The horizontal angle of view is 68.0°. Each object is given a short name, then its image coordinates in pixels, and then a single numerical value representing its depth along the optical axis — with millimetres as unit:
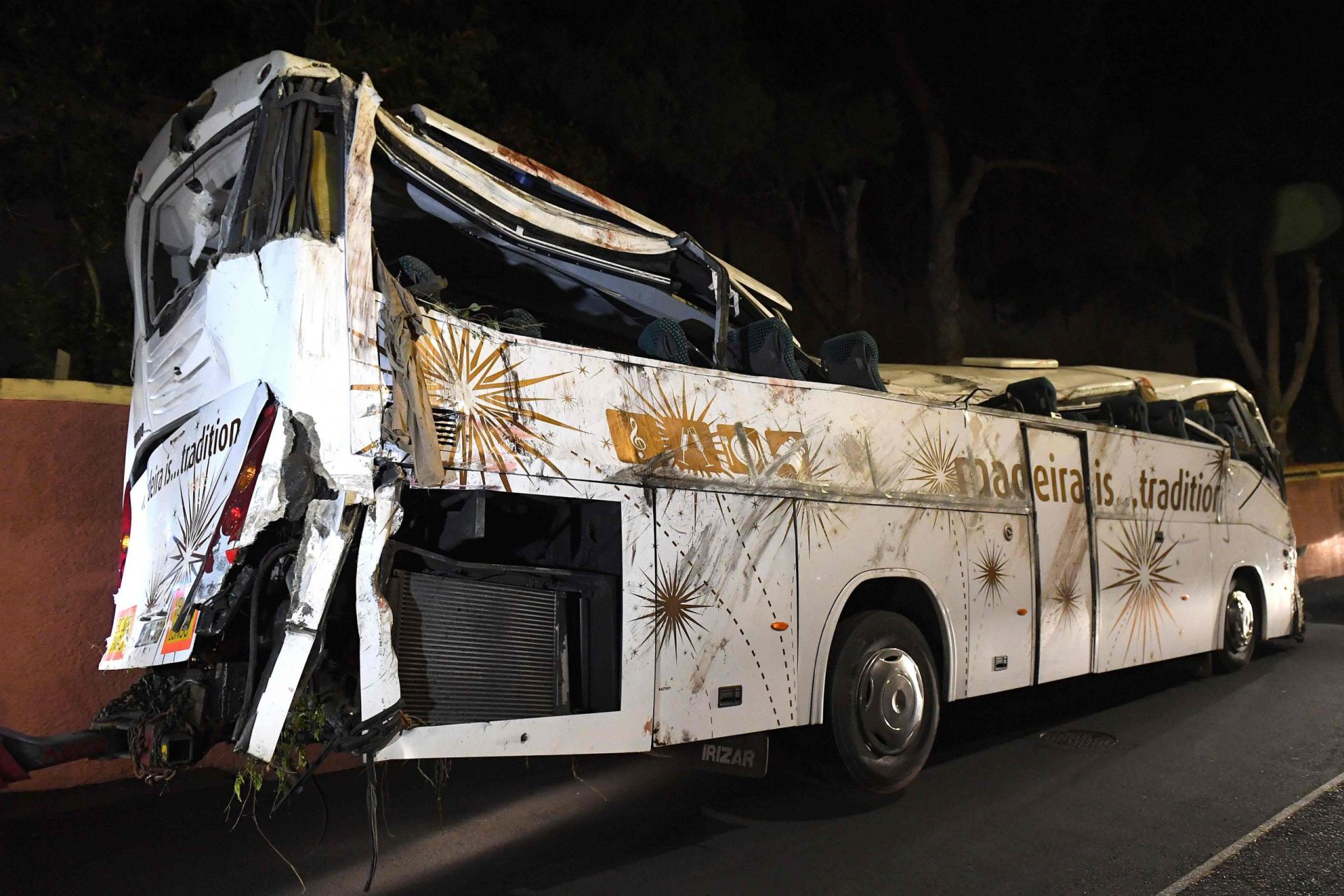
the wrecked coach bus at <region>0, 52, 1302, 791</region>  3406
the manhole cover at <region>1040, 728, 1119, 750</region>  6789
